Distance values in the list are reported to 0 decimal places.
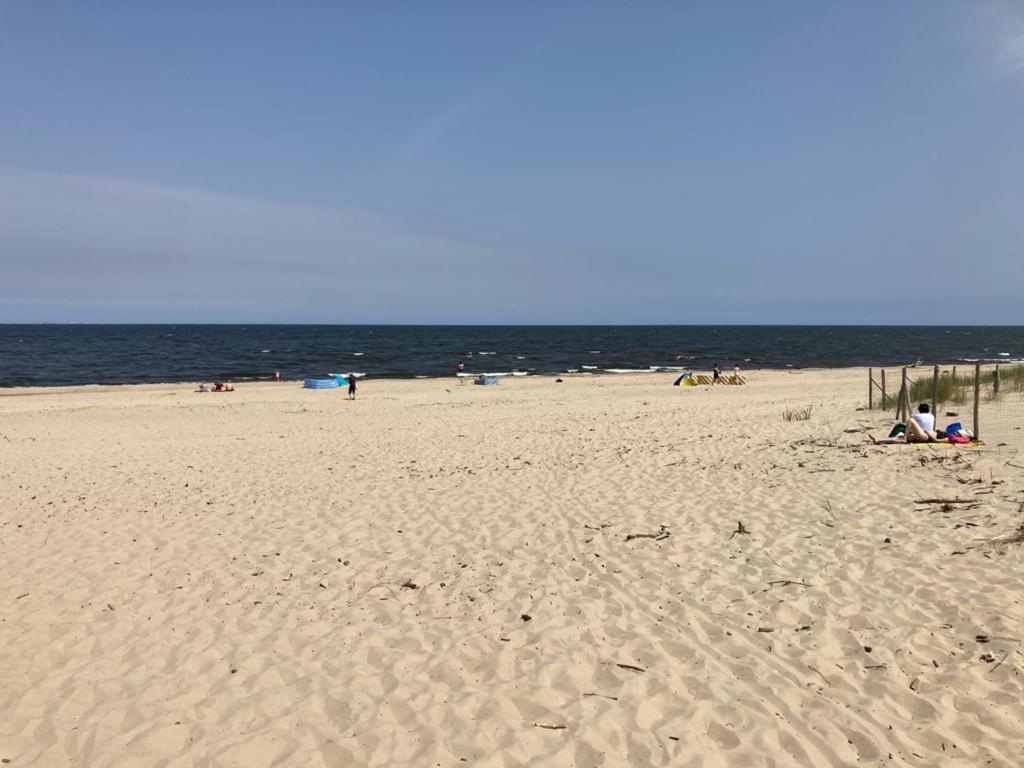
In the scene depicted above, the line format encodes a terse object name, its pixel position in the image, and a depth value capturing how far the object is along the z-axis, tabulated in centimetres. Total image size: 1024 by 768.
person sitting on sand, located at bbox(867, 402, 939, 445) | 1198
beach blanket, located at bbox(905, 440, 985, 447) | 1160
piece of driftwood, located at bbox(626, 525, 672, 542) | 777
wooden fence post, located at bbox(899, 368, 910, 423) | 1437
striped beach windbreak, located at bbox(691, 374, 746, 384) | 3309
